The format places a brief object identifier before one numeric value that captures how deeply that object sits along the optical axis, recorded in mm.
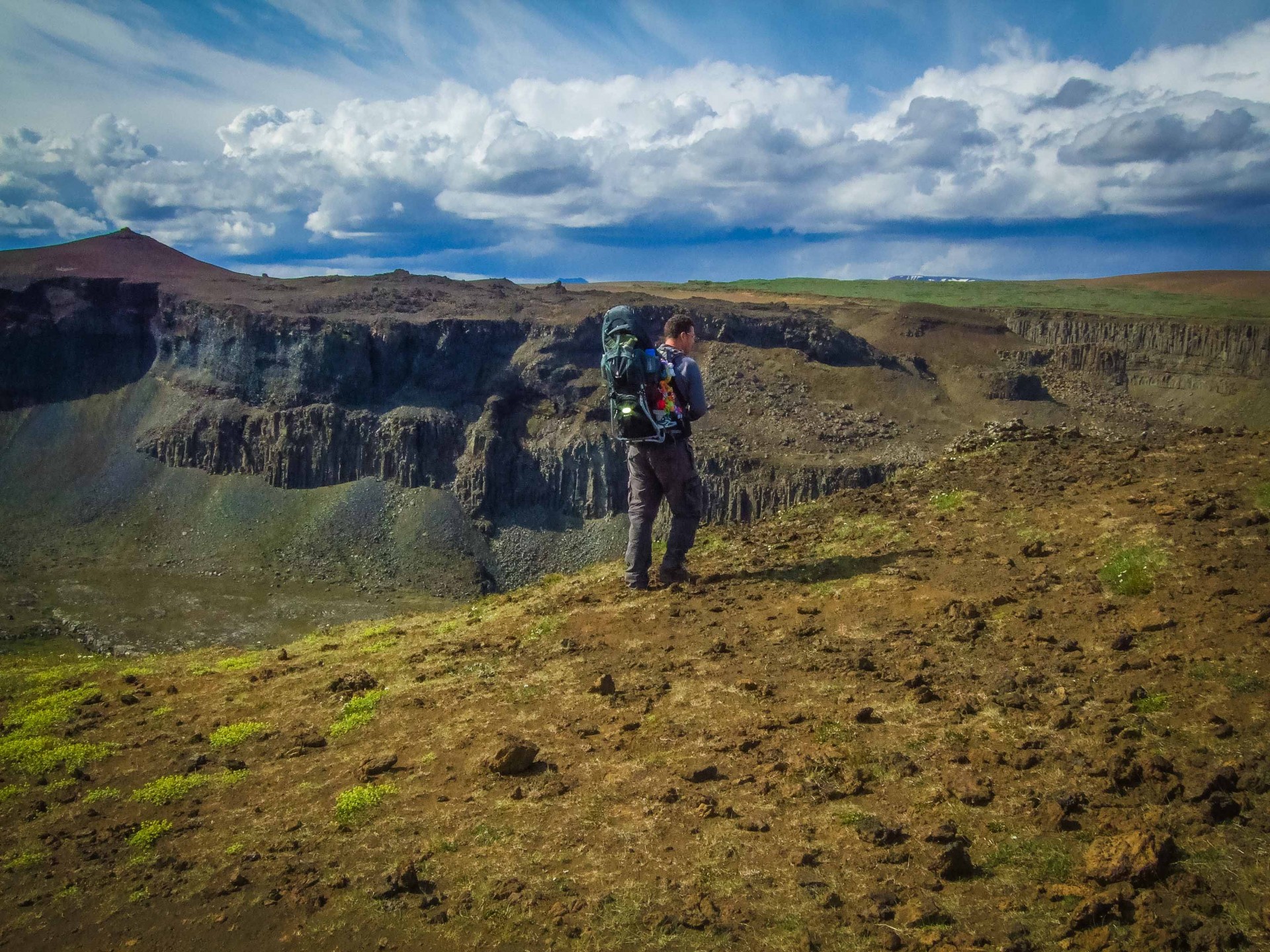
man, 12367
